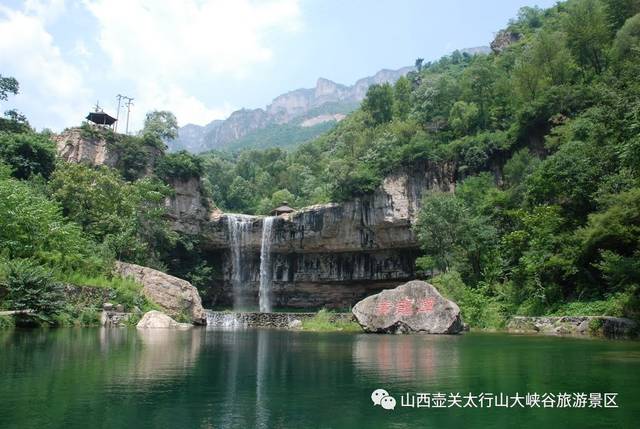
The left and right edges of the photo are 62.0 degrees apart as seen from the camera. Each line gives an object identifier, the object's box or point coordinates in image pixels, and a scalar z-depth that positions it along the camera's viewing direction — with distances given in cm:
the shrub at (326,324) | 2408
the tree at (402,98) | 5150
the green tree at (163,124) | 5062
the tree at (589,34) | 3556
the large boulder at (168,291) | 2581
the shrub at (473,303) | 2377
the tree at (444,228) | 2917
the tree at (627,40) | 3091
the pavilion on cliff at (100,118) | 4031
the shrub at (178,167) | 3797
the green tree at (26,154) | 3287
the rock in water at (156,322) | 2145
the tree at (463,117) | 4022
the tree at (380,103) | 5191
